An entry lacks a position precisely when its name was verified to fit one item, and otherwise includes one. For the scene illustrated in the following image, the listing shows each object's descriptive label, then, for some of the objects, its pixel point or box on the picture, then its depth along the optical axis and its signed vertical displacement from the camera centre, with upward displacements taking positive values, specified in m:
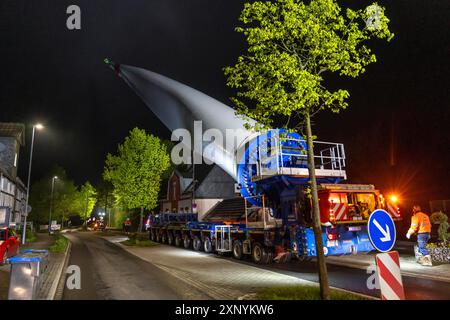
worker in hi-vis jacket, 12.02 -0.62
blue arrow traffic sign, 5.45 -0.25
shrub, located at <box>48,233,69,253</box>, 18.84 -1.22
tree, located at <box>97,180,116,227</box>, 53.62 +5.44
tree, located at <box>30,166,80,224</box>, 51.26 +5.31
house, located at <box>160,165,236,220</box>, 33.56 +3.77
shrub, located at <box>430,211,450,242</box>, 12.67 -0.58
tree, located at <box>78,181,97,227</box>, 70.04 +6.02
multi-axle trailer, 10.83 +0.32
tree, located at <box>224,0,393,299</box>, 7.26 +3.89
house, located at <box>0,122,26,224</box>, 33.19 +7.65
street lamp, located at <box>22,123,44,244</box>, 21.38 +6.29
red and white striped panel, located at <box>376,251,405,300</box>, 5.26 -1.00
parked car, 13.25 -0.62
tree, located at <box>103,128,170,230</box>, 27.64 +4.85
